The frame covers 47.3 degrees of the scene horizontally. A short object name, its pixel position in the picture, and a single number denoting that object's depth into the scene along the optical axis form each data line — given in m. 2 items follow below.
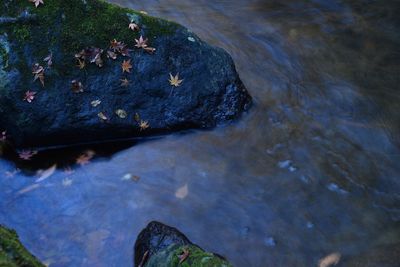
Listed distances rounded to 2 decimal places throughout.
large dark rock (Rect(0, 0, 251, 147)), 5.71
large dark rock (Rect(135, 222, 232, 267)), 3.85
